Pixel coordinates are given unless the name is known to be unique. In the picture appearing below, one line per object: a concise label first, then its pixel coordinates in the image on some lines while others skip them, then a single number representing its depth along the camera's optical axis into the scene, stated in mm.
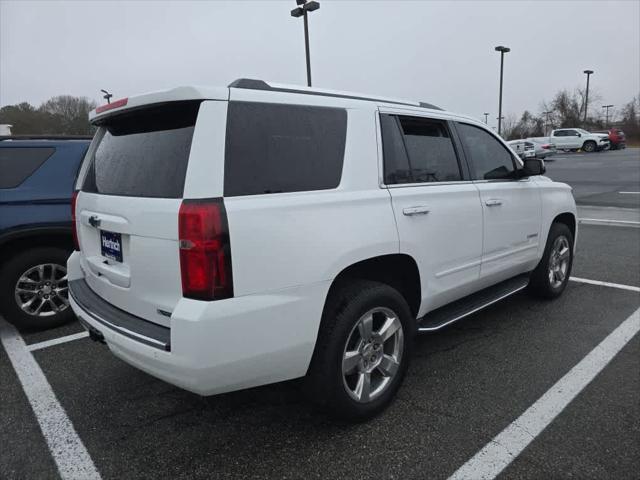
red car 37719
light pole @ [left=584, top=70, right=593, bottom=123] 54031
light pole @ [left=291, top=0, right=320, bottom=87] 13641
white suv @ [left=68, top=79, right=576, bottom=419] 2098
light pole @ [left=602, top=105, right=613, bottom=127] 69212
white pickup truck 36969
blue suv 4152
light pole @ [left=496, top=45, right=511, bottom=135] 28719
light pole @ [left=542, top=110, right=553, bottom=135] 70125
